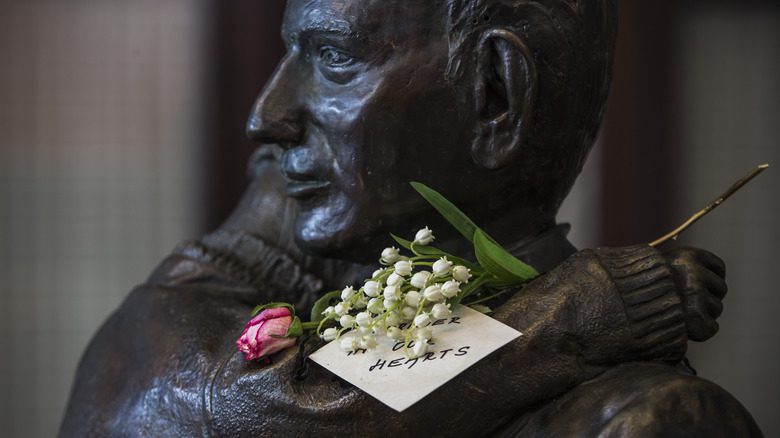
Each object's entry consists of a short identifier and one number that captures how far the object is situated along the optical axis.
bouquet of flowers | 1.10
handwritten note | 1.08
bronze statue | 1.10
